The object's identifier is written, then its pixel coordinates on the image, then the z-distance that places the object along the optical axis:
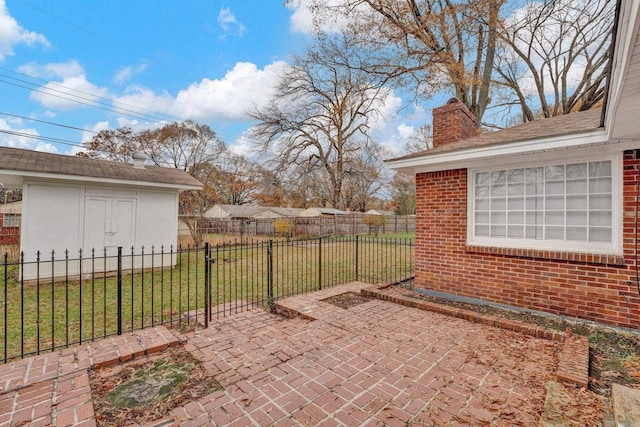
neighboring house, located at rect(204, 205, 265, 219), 34.35
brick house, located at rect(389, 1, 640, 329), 4.09
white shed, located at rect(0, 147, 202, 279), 7.52
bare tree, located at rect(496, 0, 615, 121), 11.07
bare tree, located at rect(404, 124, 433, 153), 29.98
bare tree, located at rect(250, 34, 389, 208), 25.08
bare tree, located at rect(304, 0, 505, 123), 12.05
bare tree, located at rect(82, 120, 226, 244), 26.03
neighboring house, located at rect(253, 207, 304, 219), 34.06
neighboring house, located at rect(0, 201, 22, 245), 18.78
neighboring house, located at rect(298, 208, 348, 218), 24.86
